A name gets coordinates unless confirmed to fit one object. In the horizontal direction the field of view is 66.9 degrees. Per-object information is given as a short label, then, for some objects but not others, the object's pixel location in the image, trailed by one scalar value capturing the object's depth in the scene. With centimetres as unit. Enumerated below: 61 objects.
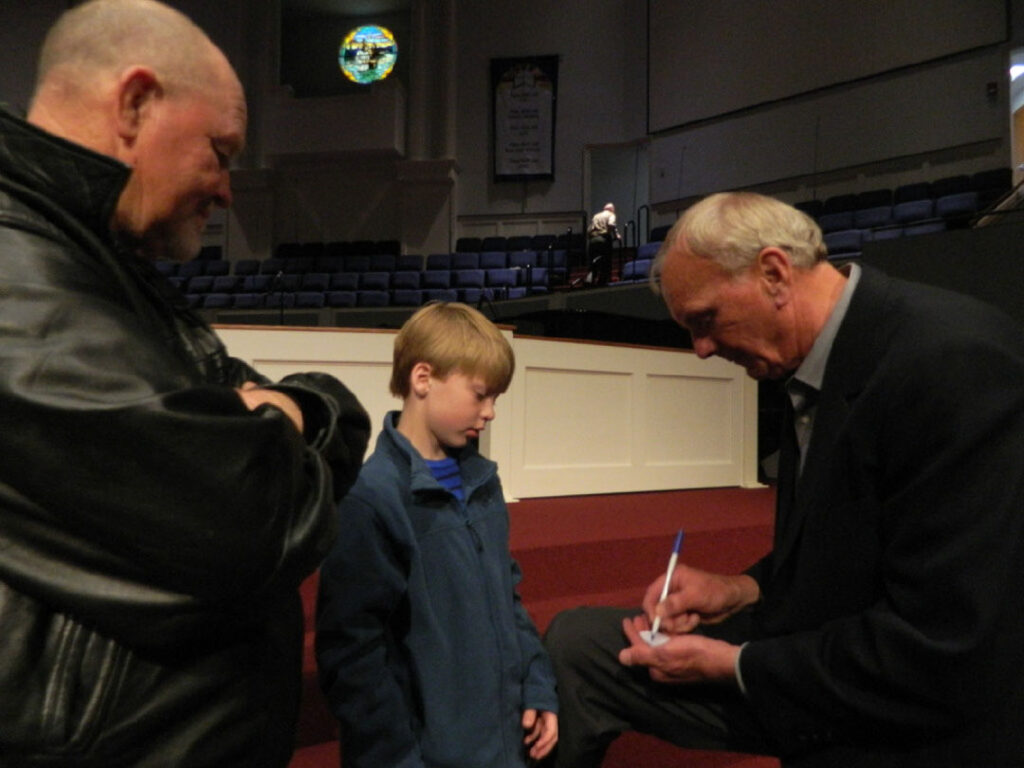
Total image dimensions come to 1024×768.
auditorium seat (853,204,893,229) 815
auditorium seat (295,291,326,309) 977
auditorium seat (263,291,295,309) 975
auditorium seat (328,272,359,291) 1028
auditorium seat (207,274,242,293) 1069
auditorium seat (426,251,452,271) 1094
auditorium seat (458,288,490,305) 967
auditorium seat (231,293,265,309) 1005
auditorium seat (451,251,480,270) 1076
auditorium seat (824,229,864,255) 743
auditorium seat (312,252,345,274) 1120
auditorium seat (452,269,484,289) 1004
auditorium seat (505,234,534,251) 1123
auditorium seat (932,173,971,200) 806
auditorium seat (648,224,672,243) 1035
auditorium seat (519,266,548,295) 915
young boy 128
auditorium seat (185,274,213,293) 1075
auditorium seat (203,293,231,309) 1001
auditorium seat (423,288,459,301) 971
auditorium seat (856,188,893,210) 864
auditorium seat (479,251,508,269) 1062
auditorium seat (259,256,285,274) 1121
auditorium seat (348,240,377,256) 1184
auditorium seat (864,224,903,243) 743
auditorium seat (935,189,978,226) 743
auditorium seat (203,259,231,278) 1154
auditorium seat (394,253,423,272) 1093
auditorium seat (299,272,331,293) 1038
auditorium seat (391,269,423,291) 1005
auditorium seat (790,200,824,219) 906
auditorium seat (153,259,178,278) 1148
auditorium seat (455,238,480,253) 1165
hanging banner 1237
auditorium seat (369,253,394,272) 1099
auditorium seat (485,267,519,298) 991
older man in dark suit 105
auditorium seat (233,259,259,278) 1135
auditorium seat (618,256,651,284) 871
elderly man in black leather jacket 65
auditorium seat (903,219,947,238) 716
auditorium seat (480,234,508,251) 1136
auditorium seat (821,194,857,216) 901
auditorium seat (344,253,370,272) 1109
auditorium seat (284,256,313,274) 1122
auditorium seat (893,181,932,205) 839
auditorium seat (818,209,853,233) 839
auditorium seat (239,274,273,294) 1062
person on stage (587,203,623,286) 906
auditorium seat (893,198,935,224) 785
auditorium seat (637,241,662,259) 949
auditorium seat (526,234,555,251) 1106
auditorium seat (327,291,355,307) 977
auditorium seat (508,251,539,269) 1052
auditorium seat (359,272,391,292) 1012
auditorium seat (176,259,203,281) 1130
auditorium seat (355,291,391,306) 966
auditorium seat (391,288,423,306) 965
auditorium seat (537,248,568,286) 951
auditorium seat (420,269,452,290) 1009
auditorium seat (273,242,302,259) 1208
